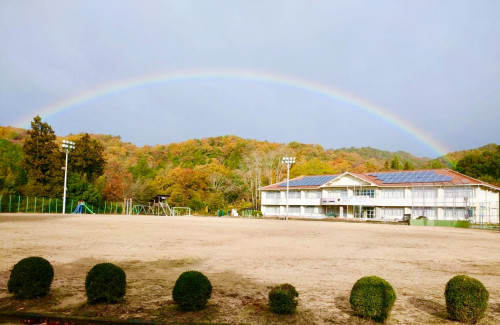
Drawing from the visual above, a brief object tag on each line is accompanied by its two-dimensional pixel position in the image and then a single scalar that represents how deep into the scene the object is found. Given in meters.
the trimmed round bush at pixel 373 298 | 6.51
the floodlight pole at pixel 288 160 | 59.78
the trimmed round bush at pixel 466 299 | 6.44
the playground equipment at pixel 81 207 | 58.82
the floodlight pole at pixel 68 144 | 53.90
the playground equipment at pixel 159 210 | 71.36
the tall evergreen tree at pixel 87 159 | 66.69
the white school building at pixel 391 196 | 54.67
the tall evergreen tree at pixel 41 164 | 59.28
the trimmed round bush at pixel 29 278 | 7.27
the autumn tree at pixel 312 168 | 87.69
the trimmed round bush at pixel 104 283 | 7.00
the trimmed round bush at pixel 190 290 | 6.77
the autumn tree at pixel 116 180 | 76.19
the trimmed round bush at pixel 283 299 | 6.73
